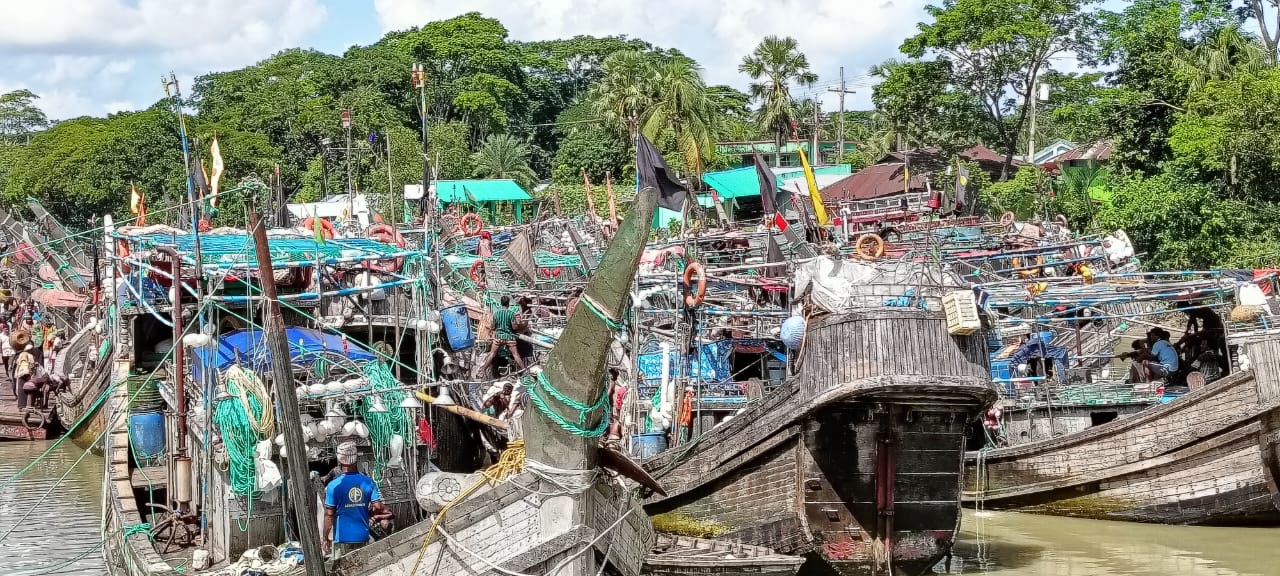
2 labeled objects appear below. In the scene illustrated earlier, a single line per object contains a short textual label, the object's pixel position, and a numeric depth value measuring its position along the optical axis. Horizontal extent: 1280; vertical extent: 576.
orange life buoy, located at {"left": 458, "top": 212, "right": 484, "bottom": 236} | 30.09
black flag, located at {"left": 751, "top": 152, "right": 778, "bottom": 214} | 23.19
